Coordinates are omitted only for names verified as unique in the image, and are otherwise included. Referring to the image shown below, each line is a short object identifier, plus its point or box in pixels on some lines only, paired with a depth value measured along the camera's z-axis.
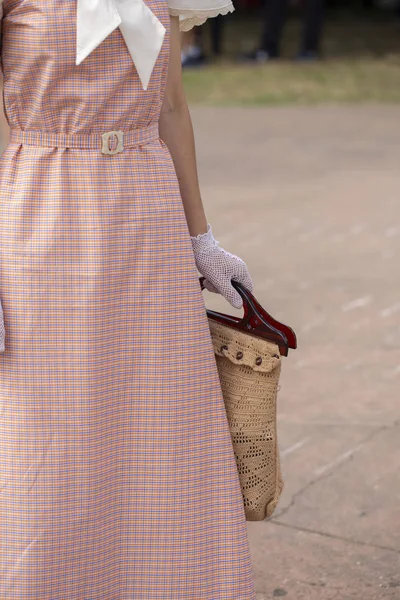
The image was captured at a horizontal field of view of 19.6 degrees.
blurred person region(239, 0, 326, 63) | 13.66
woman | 2.12
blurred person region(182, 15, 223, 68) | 13.05
